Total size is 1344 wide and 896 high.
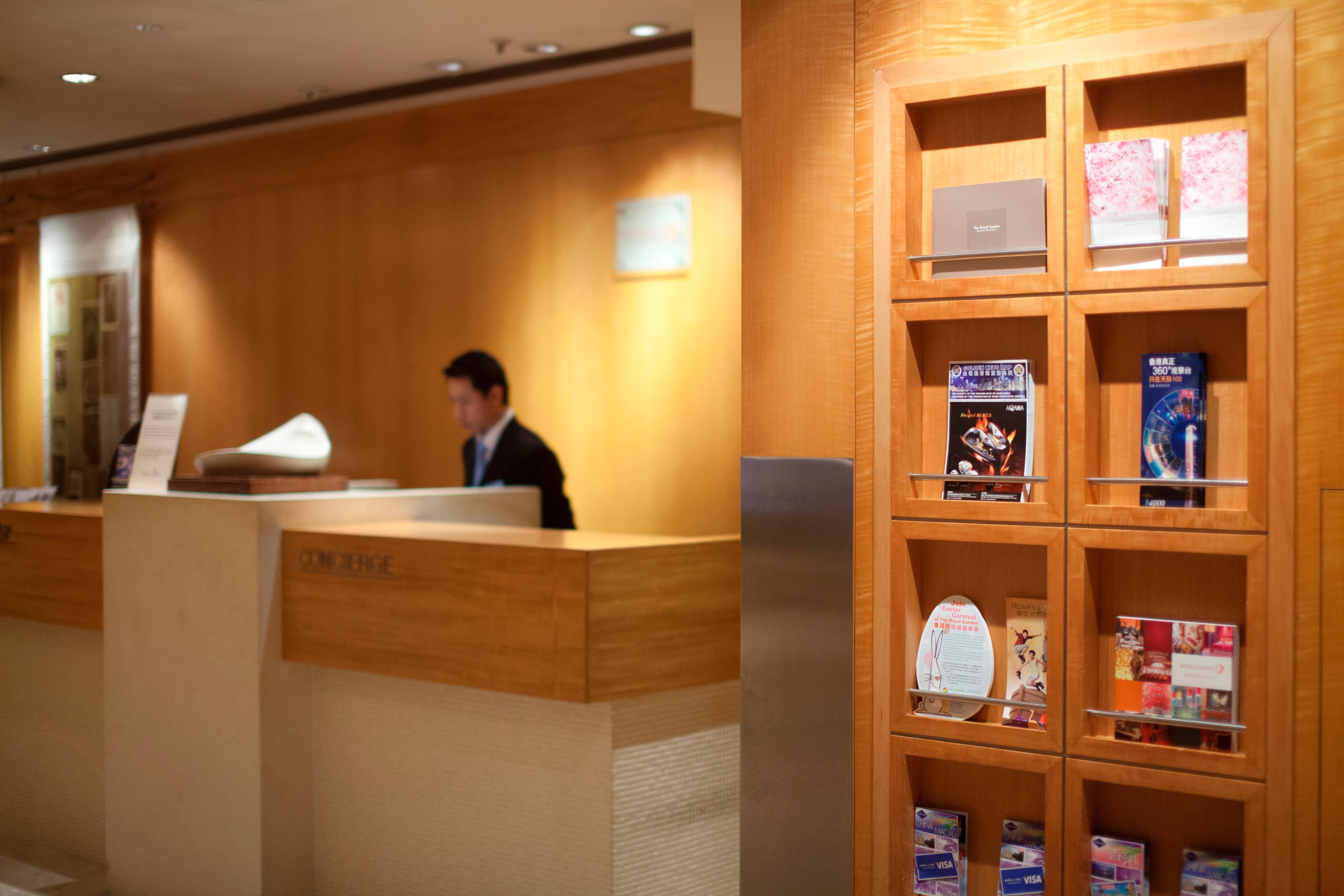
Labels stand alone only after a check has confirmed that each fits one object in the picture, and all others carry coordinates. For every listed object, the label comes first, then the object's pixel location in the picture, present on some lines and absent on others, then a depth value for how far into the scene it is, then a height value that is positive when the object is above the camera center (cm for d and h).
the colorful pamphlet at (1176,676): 179 -43
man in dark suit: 468 -8
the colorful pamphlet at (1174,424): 181 -1
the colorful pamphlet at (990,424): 193 -1
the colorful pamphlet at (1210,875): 180 -76
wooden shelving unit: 174 -7
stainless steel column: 209 -50
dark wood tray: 321 -19
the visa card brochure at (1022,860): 194 -79
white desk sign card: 352 -7
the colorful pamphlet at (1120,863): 188 -77
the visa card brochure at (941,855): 203 -81
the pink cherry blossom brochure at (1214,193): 177 +36
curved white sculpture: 329 -10
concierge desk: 267 -76
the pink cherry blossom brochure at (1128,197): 182 +37
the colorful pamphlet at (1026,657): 196 -43
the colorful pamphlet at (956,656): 199 -44
